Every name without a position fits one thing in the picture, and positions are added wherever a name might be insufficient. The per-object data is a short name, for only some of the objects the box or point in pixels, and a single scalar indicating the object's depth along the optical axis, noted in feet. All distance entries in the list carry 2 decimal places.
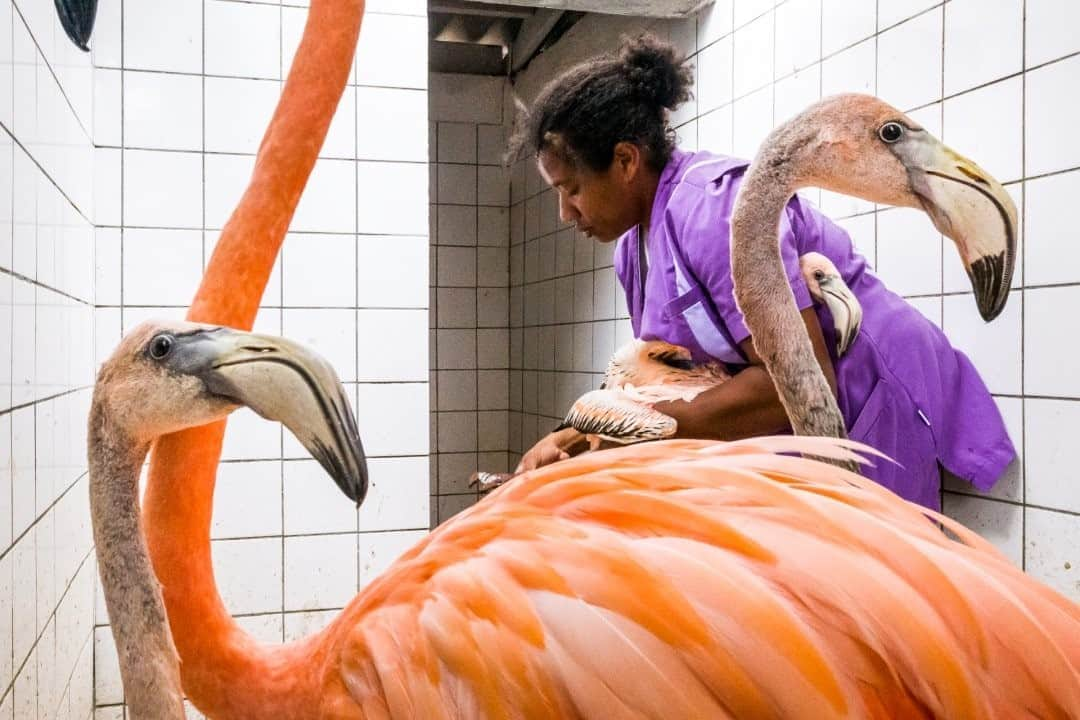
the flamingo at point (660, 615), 2.10
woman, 4.33
